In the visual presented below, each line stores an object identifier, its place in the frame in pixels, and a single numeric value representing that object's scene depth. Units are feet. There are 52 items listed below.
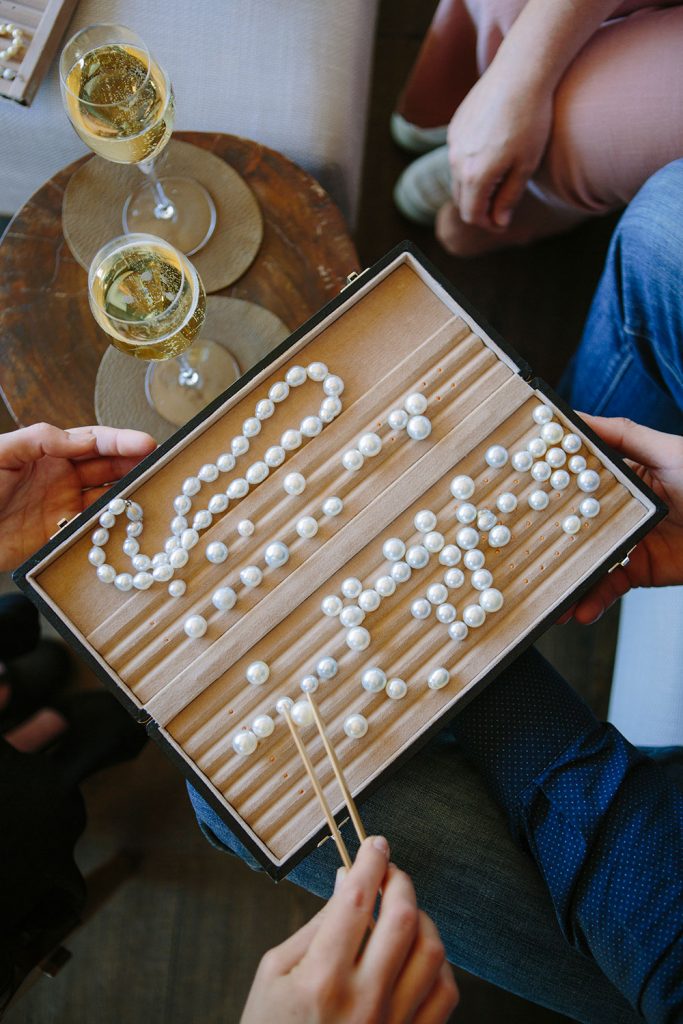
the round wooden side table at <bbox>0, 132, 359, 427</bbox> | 2.77
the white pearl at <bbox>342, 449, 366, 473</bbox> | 2.04
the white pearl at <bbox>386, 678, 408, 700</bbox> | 1.96
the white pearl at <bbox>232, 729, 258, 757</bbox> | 1.93
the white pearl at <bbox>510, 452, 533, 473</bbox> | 2.03
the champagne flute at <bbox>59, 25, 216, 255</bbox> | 2.24
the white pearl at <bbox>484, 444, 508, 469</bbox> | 2.02
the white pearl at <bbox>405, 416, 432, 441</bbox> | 2.03
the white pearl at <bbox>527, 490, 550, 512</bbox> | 2.02
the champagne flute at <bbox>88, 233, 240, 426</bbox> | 2.09
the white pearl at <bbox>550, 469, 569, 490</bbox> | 2.02
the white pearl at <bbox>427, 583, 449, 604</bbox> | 1.99
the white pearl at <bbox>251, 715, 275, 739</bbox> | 1.93
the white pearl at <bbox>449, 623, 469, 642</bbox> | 1.97
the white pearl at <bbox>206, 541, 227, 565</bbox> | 2.01
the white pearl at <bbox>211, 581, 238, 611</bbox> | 1.99
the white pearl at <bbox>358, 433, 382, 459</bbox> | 2.03
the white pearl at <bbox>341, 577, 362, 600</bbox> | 1.99
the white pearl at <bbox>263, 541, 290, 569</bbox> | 2.00
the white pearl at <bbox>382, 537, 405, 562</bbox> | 2.00
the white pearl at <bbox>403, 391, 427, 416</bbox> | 2.05
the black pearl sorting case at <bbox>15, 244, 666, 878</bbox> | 1.96
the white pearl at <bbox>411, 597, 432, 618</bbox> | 1.99
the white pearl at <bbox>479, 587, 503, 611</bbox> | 1.98
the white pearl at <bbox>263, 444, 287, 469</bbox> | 2.06
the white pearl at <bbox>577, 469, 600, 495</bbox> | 2.02
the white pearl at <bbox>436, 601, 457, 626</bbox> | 1.98
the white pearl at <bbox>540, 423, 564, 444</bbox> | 2.03
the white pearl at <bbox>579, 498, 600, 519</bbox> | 2.02
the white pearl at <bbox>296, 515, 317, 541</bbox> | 2.01
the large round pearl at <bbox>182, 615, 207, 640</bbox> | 1.98
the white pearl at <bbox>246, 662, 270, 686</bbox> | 1.96
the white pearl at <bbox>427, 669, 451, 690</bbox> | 1.96
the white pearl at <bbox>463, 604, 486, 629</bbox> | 1.98
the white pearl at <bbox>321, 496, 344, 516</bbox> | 2.02
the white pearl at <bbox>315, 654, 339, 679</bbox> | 1.95
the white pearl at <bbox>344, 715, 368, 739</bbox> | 1.92
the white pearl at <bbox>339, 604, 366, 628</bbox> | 1.97
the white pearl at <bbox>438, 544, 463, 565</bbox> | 2.00
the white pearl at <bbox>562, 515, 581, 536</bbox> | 2.02
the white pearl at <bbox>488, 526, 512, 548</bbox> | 2.01
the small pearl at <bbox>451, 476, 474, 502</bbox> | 2.02
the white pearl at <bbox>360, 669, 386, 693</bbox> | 1.94
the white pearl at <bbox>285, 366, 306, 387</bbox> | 2.10
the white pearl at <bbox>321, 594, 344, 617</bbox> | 1.99
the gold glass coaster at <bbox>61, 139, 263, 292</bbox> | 2.80
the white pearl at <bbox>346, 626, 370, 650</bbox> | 1.96
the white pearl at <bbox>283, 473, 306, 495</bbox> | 2.03
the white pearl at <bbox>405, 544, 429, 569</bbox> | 2.00
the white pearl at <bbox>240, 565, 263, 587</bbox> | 2.00
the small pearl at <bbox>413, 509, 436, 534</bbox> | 2.01
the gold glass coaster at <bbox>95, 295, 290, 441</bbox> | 2.74
